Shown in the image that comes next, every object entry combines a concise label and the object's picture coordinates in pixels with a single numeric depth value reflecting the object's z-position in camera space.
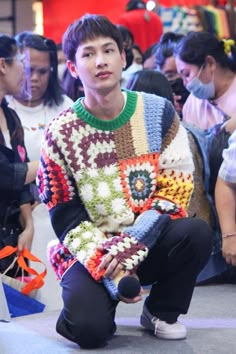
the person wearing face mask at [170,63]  5.88
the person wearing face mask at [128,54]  6.06
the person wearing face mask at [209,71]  5.32
